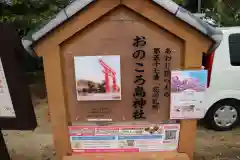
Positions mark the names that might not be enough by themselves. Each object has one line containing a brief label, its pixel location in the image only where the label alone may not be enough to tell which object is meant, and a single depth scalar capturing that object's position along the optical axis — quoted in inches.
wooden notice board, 65.1
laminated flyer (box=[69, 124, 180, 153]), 74.1
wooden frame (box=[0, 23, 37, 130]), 70.3
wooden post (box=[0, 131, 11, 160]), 98.1
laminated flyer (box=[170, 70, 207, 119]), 68.9
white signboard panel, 75.0
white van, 165.0
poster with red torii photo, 68.1
